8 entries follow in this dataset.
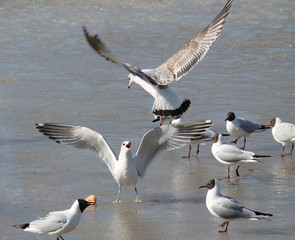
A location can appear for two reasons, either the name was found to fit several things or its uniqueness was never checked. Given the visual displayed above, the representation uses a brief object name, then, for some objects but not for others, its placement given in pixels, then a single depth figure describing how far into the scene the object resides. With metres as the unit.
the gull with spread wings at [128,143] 14.48
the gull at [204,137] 17.84
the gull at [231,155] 15.91
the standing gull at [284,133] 18.05
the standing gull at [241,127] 18.97
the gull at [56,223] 11.68
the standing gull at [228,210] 12.54
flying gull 17.50
